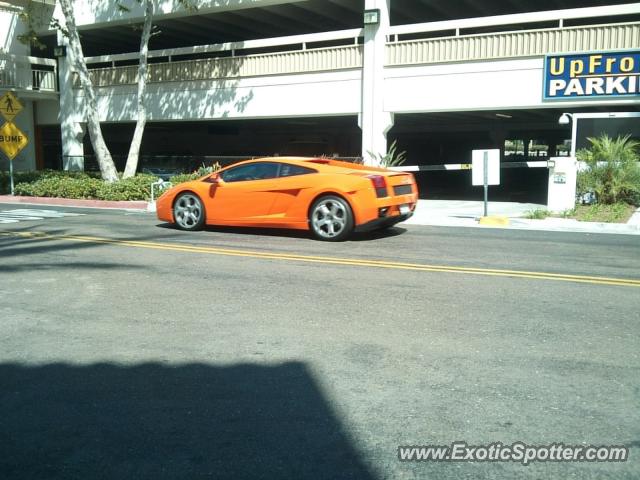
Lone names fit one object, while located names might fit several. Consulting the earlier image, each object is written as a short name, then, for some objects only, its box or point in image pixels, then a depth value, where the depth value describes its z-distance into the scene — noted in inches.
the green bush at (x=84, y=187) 721.0
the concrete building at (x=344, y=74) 622.2
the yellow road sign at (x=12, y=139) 785.6
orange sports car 395.2
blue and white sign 592.7
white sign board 514.3
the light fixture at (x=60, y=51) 964.6
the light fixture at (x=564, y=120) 608.1
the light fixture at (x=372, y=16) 701.9
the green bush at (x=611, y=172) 562.9
